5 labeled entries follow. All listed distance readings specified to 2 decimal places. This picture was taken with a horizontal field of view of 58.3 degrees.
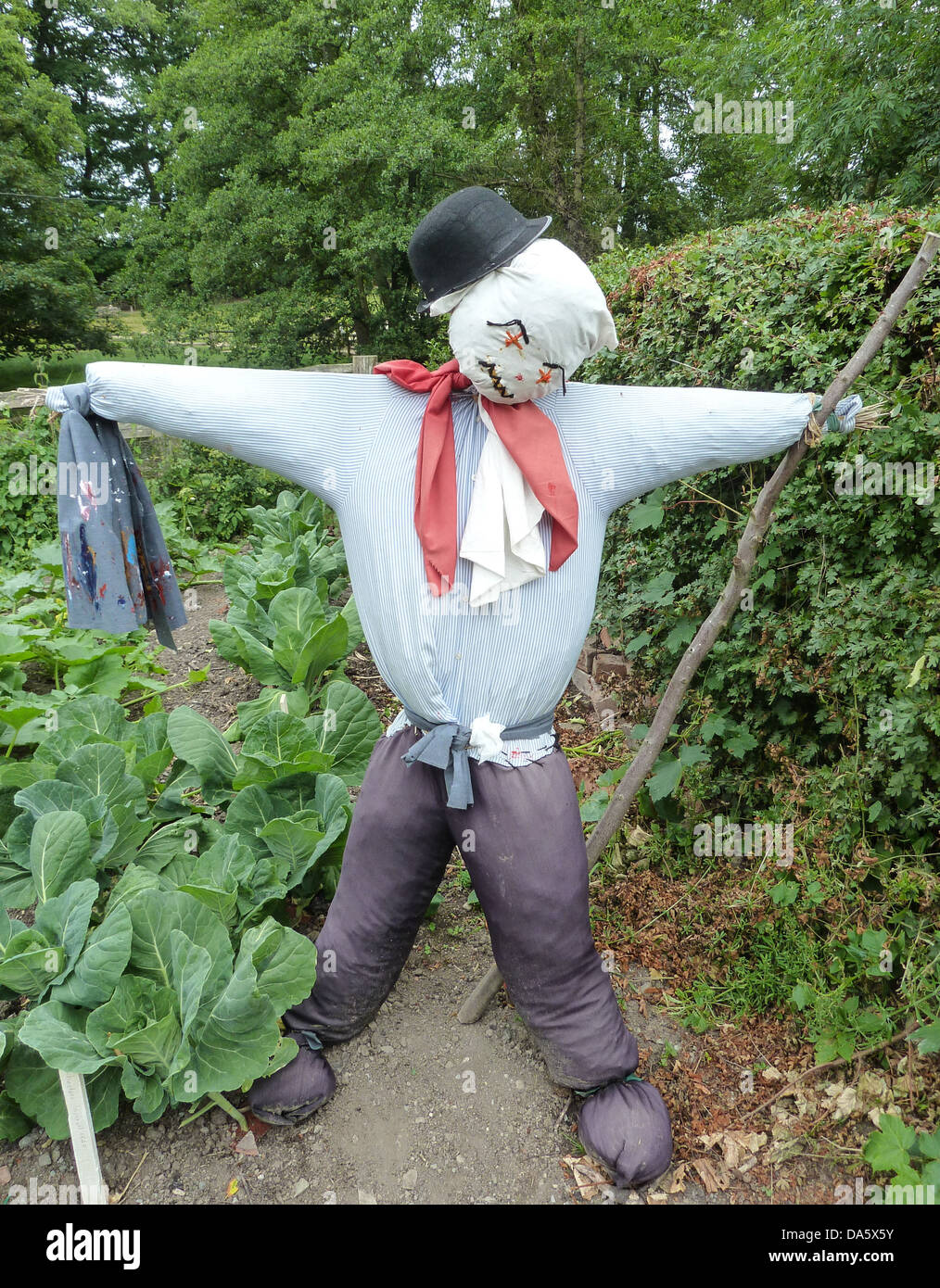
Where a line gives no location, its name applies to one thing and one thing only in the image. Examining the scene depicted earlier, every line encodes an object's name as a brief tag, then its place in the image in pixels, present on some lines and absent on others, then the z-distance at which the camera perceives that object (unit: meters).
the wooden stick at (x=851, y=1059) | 2.03
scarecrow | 1.71
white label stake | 1.72
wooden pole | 1.75
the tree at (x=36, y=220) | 12.34
